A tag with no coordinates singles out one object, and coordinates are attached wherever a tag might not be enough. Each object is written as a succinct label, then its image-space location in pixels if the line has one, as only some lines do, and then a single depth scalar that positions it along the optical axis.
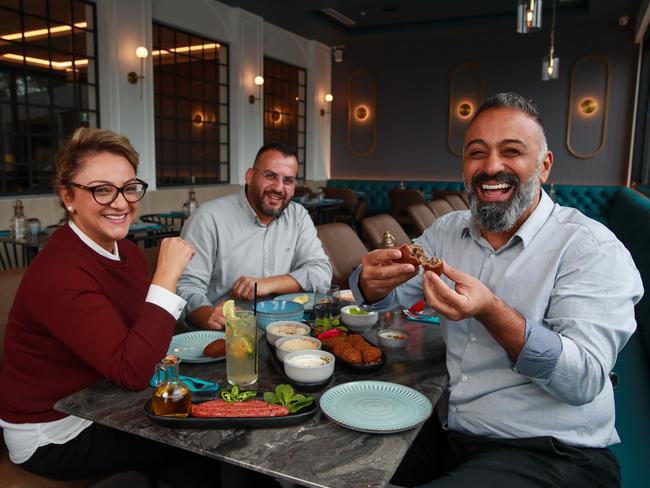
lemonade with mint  1.18
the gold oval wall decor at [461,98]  9.13
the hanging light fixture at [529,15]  4.08
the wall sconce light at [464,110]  9.24
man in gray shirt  2.25
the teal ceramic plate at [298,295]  1.84
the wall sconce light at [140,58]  6.04
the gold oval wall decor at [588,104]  8.27
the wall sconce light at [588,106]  8.34
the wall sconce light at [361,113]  10.16
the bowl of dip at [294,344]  1.30
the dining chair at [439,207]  5.24
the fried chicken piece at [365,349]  1.28
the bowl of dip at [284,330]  1.43
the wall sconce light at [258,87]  8.03
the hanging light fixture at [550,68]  5.99
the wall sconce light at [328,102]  10.08
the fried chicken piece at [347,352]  1.28
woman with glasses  1.17
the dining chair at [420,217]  4.26
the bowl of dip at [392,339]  1.46
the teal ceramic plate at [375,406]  1.01
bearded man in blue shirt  1.13
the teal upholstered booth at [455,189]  8.34
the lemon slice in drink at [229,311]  1.22
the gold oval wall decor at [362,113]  10.06
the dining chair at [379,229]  3.17
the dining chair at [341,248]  2.80
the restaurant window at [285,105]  8.89
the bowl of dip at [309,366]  1.16
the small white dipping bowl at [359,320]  1.59
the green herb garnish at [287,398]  1.07
